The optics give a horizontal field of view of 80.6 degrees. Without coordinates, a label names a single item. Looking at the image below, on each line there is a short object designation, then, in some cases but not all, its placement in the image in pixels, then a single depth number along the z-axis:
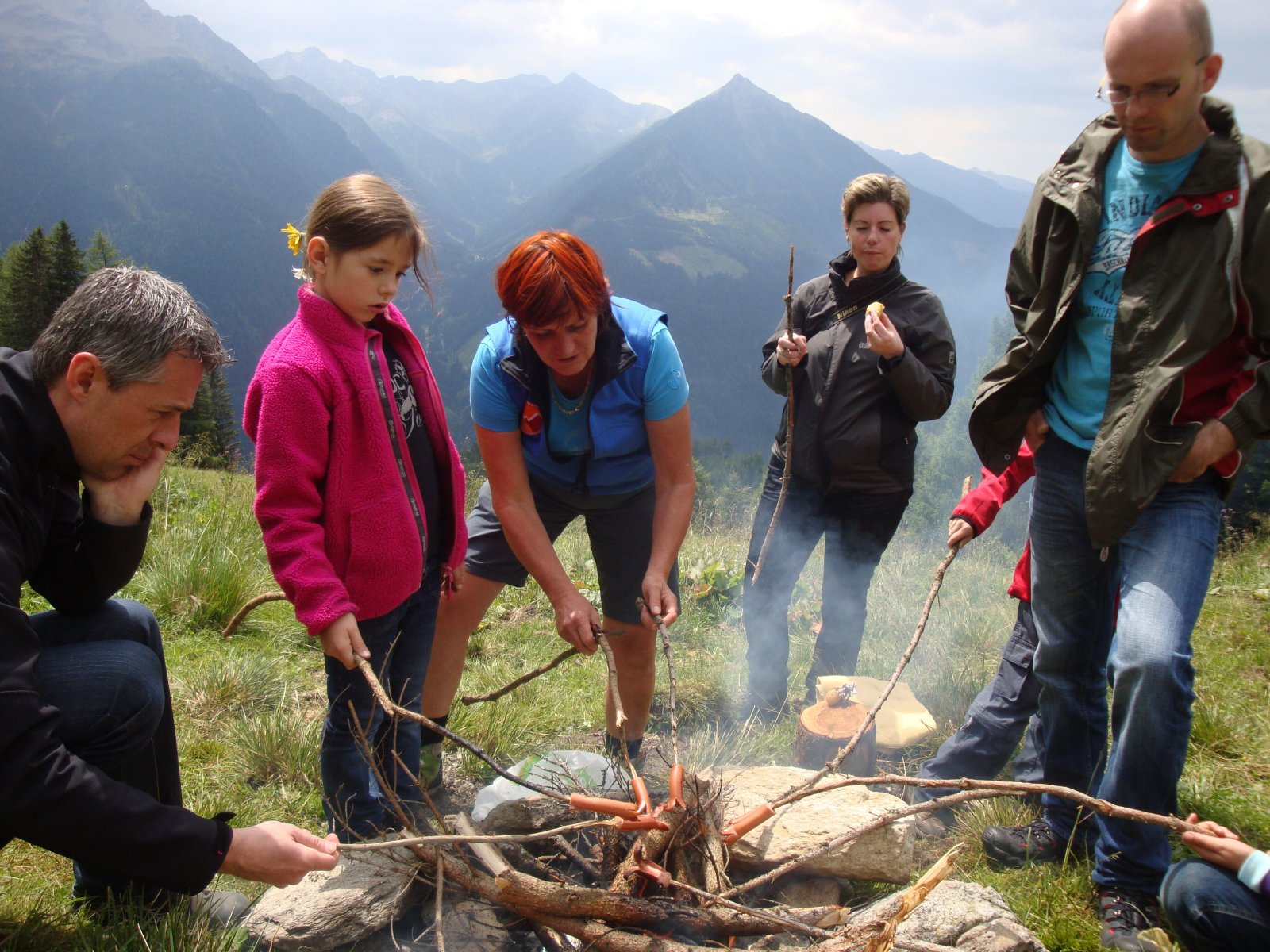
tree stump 2.74
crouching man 1.30
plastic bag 2.29
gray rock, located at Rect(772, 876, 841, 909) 2.06
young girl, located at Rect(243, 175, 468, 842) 1.83
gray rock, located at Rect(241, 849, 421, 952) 1.75
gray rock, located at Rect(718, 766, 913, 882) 2.05
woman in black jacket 2.91
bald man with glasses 1.69
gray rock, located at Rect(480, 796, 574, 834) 2.17
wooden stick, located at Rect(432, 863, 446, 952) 1.51
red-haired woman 2.04
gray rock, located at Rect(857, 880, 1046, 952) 1.72
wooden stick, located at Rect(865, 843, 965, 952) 1.41
